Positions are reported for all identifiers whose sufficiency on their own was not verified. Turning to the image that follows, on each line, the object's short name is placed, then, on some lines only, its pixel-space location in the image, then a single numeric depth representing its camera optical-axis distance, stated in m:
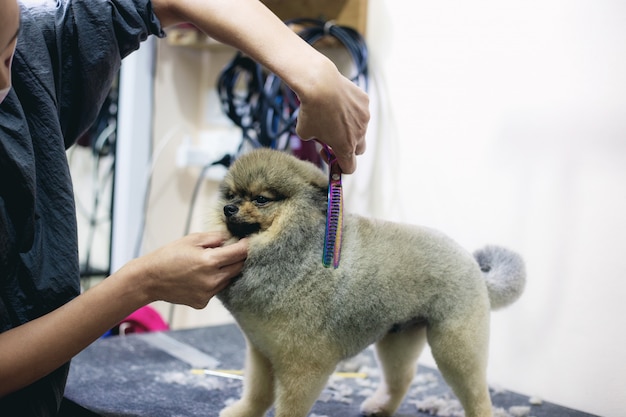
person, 0.67
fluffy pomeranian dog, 0.72
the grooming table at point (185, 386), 0.92
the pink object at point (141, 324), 1.50
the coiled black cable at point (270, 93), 1.28
